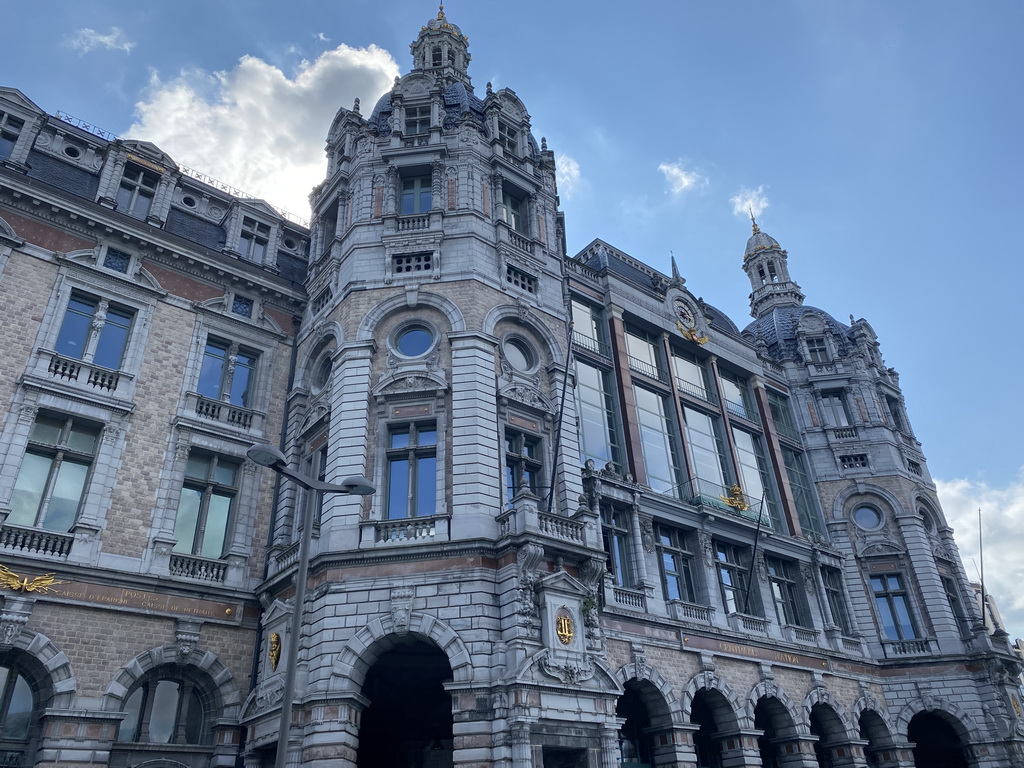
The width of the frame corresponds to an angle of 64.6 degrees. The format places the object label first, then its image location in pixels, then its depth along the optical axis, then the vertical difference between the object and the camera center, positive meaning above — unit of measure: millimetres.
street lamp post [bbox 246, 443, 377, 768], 14414 +6042
